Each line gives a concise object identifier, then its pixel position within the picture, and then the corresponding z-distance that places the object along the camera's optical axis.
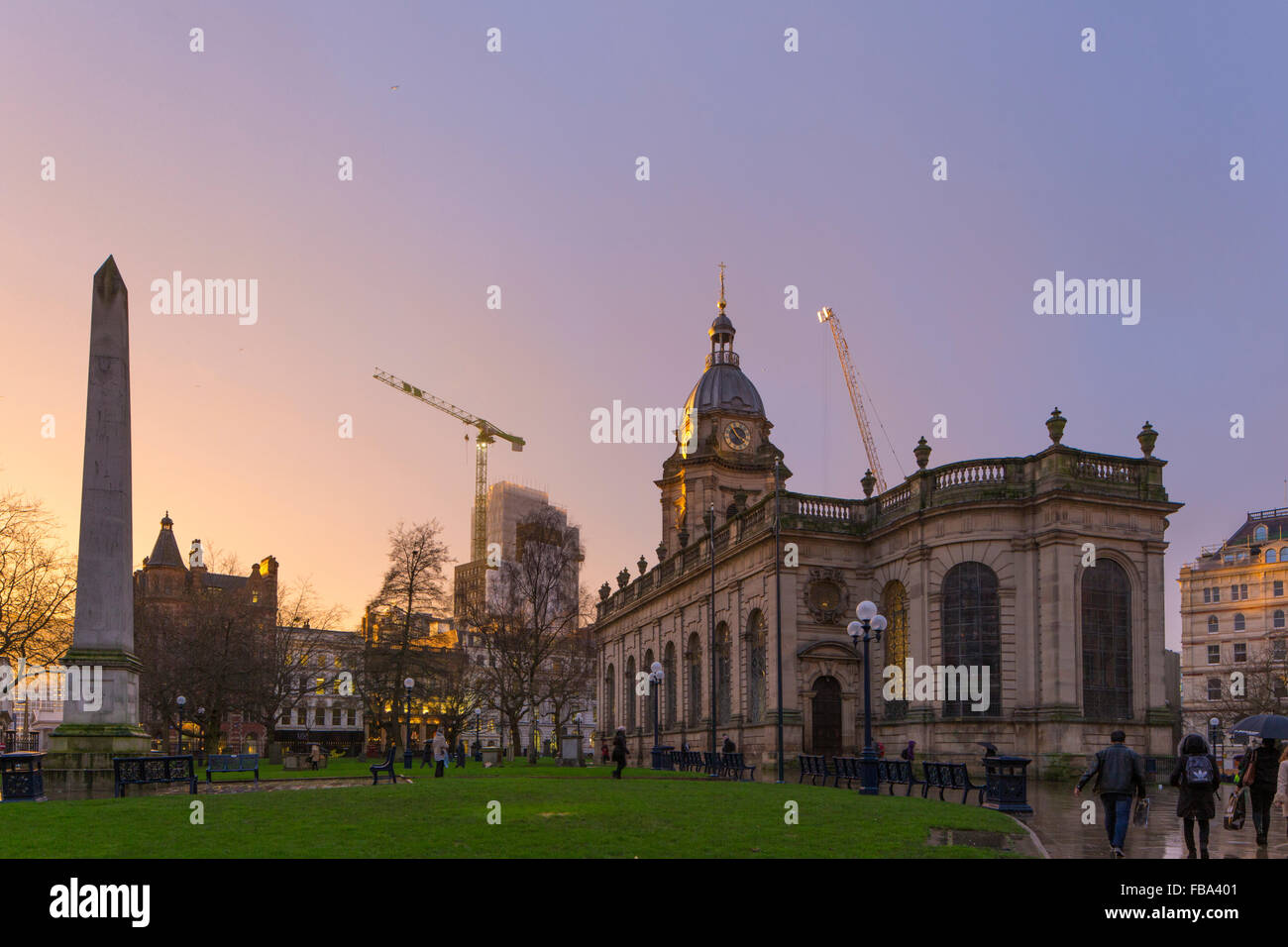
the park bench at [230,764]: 30.50
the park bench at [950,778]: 24.67
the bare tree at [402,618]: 58.88
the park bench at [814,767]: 31.95
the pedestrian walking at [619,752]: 35.50
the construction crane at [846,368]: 116.00
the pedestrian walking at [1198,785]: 14.17
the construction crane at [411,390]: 184.23
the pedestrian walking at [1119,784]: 14.57
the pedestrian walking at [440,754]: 38.84
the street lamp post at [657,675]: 44.00
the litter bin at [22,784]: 22.25
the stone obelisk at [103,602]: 23.75
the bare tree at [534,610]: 64.06
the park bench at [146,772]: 23.50
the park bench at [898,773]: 27.25
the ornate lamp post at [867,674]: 26.59
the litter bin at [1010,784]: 21.52
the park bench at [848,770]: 29.14
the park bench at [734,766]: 35.42
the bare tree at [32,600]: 44.25
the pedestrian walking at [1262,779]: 16.22
